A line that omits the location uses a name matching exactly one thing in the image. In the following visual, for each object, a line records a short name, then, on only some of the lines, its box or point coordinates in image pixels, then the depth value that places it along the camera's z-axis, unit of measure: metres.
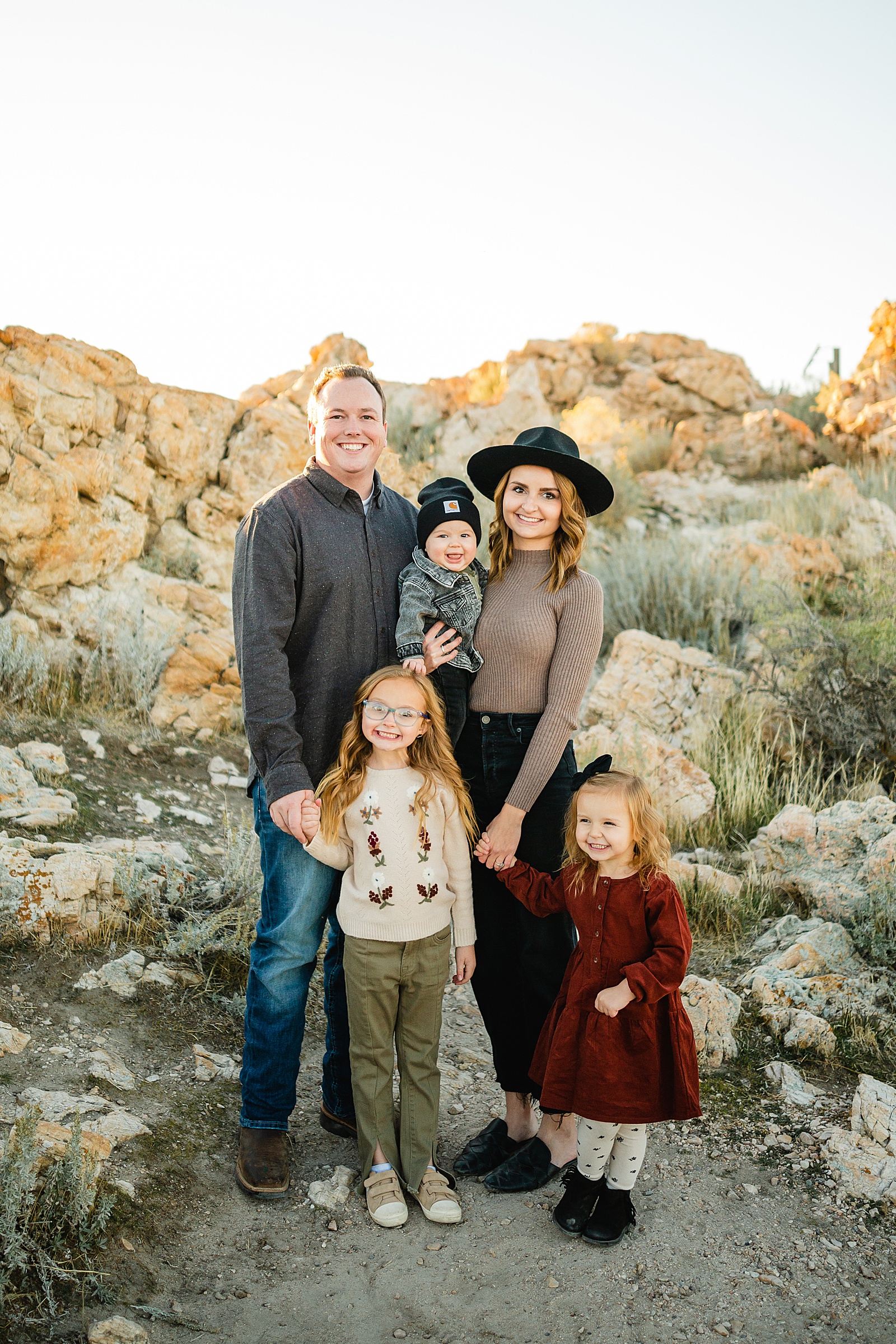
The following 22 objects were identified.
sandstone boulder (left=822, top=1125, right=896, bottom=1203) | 2.78
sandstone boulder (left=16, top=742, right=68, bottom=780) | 4.88
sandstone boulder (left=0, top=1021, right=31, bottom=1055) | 2.94
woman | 2.76
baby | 2.72
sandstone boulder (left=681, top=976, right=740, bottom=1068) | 3.49
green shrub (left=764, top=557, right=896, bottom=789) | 5.73
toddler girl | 2.49
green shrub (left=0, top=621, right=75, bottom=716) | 5.69
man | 2.63
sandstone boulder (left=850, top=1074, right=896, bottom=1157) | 2.92
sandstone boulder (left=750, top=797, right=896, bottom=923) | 4.29
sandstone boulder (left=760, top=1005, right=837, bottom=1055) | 3.46
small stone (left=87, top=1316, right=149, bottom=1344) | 2.04
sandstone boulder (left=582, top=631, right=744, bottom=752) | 6.43
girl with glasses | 2.66
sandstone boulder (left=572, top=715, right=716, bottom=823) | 5.43
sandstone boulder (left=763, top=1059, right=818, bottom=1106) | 3.23
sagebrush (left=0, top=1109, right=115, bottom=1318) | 2.12
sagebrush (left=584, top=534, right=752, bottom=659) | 7.71
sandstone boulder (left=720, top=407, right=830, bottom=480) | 13.52
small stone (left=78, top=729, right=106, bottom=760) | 5.50
